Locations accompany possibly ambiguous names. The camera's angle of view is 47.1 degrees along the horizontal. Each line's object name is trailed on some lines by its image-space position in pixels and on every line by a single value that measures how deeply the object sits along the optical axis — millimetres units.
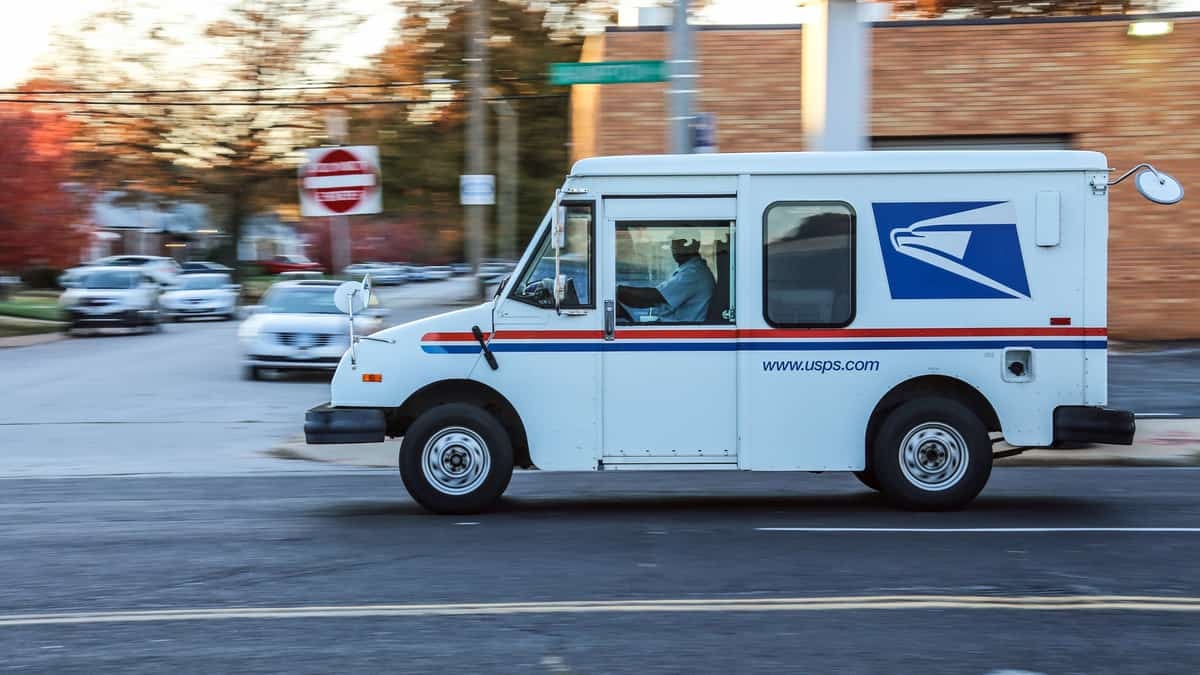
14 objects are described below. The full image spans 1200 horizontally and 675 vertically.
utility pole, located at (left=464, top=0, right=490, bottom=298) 30859
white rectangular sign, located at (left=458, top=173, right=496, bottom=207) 25859
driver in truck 9555
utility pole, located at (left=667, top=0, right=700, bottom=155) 13375
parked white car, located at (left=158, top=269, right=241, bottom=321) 42594
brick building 21594
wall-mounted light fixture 21517
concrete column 19281
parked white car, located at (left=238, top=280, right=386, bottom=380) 21750
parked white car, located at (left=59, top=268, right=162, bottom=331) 35469
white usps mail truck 9500
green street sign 13039
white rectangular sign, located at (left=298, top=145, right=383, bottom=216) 12625
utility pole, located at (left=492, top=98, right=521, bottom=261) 46844
